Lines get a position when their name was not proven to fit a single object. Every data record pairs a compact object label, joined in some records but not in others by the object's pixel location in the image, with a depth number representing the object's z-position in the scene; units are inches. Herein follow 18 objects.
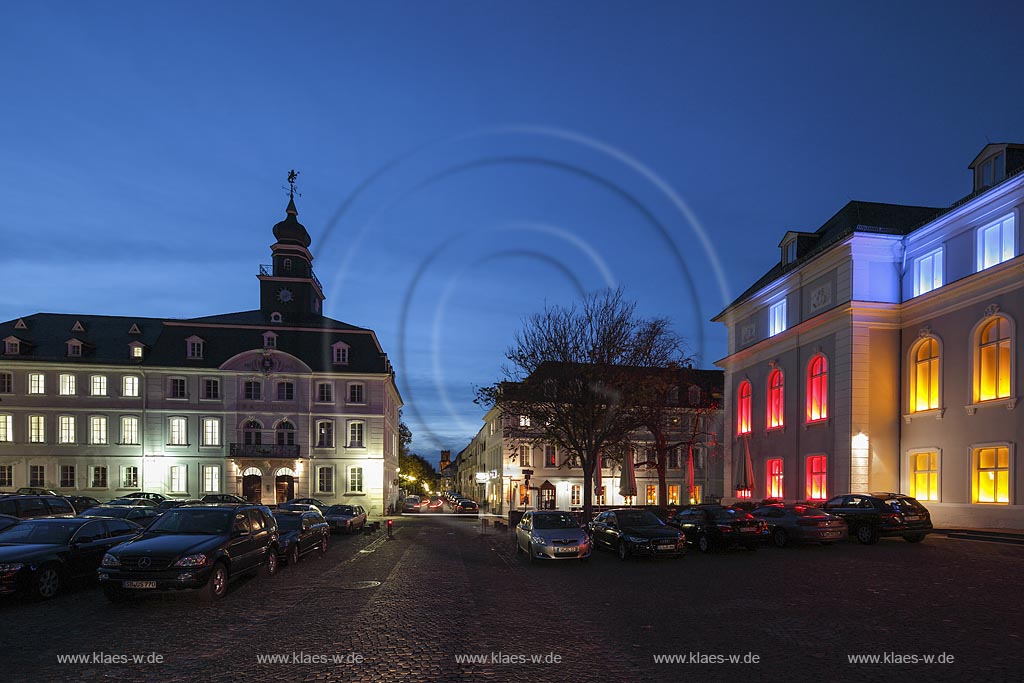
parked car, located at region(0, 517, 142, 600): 530.0
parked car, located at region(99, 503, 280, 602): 509.4
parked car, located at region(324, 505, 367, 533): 1365.7
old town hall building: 2064.5
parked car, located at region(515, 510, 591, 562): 772.6
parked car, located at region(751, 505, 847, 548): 930.1
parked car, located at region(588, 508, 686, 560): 800.9
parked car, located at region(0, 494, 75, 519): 842.2
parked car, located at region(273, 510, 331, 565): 792.9
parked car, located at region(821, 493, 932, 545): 952.3
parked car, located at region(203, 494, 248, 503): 1582.9
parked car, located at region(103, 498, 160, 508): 1547.0
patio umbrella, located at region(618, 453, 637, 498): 1413.6
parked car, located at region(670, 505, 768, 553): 899.4
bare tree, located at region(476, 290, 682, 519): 1290.6
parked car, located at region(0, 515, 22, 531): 719.7
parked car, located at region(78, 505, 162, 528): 869.2
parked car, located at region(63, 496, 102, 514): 1336.1
